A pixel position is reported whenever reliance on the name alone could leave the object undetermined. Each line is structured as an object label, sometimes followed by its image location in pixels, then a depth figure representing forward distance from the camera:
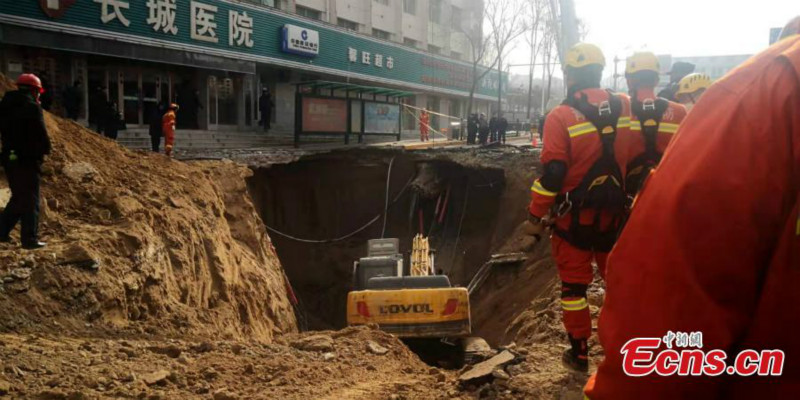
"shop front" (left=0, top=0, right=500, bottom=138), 16.72
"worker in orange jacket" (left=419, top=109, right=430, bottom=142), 25.66
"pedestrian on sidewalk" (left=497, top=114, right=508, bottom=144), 26.97
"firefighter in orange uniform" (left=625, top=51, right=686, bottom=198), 4.36
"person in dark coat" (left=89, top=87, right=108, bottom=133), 15.77
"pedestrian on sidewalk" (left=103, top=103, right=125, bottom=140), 15.88
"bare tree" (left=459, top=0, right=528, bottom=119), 37.03
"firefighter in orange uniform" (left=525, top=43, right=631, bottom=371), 4.04
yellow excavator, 7.37
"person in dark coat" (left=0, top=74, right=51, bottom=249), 5.96
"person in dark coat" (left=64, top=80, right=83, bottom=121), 16.45
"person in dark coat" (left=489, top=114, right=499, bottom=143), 26.77
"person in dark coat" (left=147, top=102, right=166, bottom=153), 14.70
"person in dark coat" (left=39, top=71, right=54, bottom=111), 15.75
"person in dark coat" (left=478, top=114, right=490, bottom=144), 25.10
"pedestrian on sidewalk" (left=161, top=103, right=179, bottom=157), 12.83
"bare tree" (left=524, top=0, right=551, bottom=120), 36.48
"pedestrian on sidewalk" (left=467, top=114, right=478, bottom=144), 25.25
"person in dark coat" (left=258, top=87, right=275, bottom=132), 23.17
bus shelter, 19.56
